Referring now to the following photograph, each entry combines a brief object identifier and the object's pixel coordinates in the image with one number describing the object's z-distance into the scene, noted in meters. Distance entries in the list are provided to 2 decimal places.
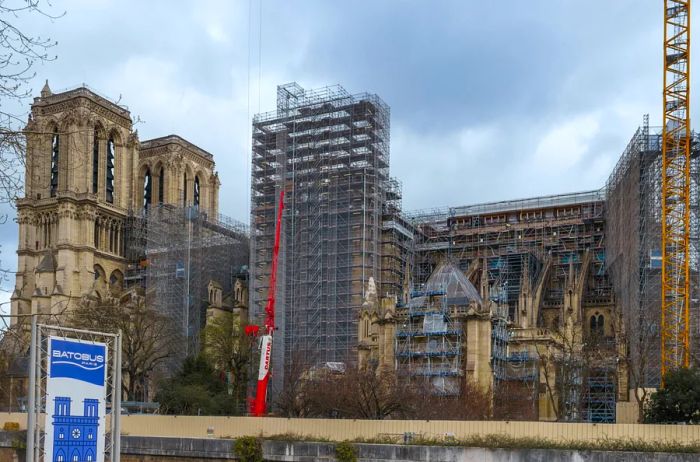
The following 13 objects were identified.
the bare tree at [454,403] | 41.38
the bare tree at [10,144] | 12.86
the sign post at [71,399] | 18.53
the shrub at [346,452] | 29.15
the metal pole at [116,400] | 19.72
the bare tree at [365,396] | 42.25
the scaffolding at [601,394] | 55.22
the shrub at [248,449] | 30.91
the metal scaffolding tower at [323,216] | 63.69
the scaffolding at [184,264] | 74.88
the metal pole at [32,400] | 17.51
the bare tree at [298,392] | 46.88
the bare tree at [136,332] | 53.28
